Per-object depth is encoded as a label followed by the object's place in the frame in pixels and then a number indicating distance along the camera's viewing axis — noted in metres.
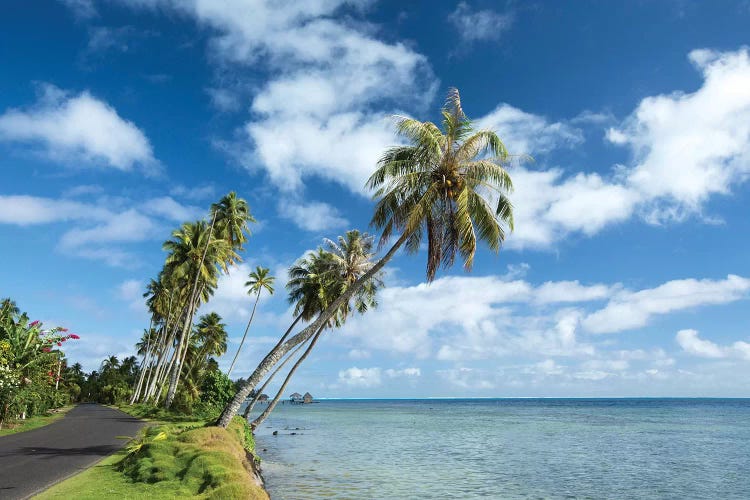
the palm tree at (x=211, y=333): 68.69
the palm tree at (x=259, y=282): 49.94
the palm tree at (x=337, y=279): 32.91
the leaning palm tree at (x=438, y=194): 19.22
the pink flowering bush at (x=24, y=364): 26.00
